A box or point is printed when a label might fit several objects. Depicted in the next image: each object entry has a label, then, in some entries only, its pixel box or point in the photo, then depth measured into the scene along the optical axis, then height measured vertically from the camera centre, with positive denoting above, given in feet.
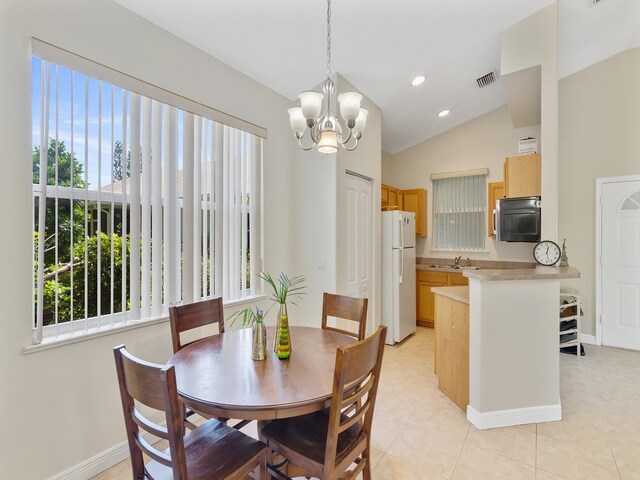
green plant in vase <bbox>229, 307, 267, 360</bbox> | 5.21 -1.70
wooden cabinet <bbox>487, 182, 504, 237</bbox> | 15.44 +2.02
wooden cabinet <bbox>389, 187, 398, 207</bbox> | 16.22 +2.19
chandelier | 5.66 +2.29
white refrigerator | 13.47 -1.50
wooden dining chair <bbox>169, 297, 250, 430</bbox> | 6.28 -1.67
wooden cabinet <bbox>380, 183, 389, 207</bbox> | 14.80 +2.06
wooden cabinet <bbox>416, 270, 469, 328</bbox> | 15.52 -2.54
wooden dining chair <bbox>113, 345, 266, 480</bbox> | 3.46 -2.63
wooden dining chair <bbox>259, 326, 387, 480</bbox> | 4.03 -2.95
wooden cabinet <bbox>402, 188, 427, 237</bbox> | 17.58 +1.81
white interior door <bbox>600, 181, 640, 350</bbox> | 12.67 -0.97
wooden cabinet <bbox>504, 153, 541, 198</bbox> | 11.39 +2.32
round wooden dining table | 3.95 -2.01
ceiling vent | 12.30 +6.35
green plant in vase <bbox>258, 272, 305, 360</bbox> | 5.24 -1.62
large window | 5.61 +0.77
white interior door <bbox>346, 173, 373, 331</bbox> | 11.44 +0.14
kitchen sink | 15.65 -1.41
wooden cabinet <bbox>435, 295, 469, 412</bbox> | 8.29 -3.06
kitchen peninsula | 7.55 -2.62
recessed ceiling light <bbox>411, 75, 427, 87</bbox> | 11.39 +5.76
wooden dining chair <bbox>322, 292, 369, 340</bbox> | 6.87 -1.60
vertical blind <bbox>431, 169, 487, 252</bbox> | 16.48 +1.54
